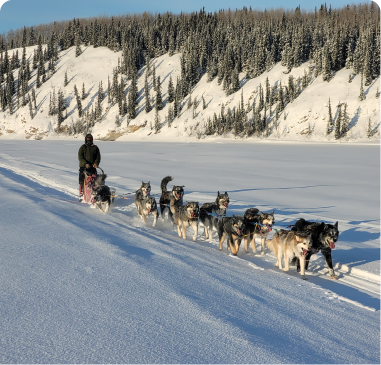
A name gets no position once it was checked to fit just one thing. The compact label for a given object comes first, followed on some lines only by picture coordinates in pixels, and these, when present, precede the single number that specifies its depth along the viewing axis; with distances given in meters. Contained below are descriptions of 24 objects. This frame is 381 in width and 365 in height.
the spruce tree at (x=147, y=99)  79.62
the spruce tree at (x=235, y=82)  71.19
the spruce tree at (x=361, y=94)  53.28
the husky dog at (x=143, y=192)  9.31
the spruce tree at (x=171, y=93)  79.31
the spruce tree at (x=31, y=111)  91.25
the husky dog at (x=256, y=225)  6.86
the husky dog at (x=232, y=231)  6.59
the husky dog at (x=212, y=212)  8.02
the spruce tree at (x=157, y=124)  72.88
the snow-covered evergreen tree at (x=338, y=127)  51.50
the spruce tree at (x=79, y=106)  88.06
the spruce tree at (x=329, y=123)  52.44
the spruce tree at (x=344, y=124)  51.19
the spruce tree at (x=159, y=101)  78.38
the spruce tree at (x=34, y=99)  93.01
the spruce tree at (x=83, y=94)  91.25
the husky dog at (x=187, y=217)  7.71
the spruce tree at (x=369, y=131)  49.12
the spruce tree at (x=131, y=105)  79.31
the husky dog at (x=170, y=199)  8.88
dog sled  10.93
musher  11.56
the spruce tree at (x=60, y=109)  87.77
